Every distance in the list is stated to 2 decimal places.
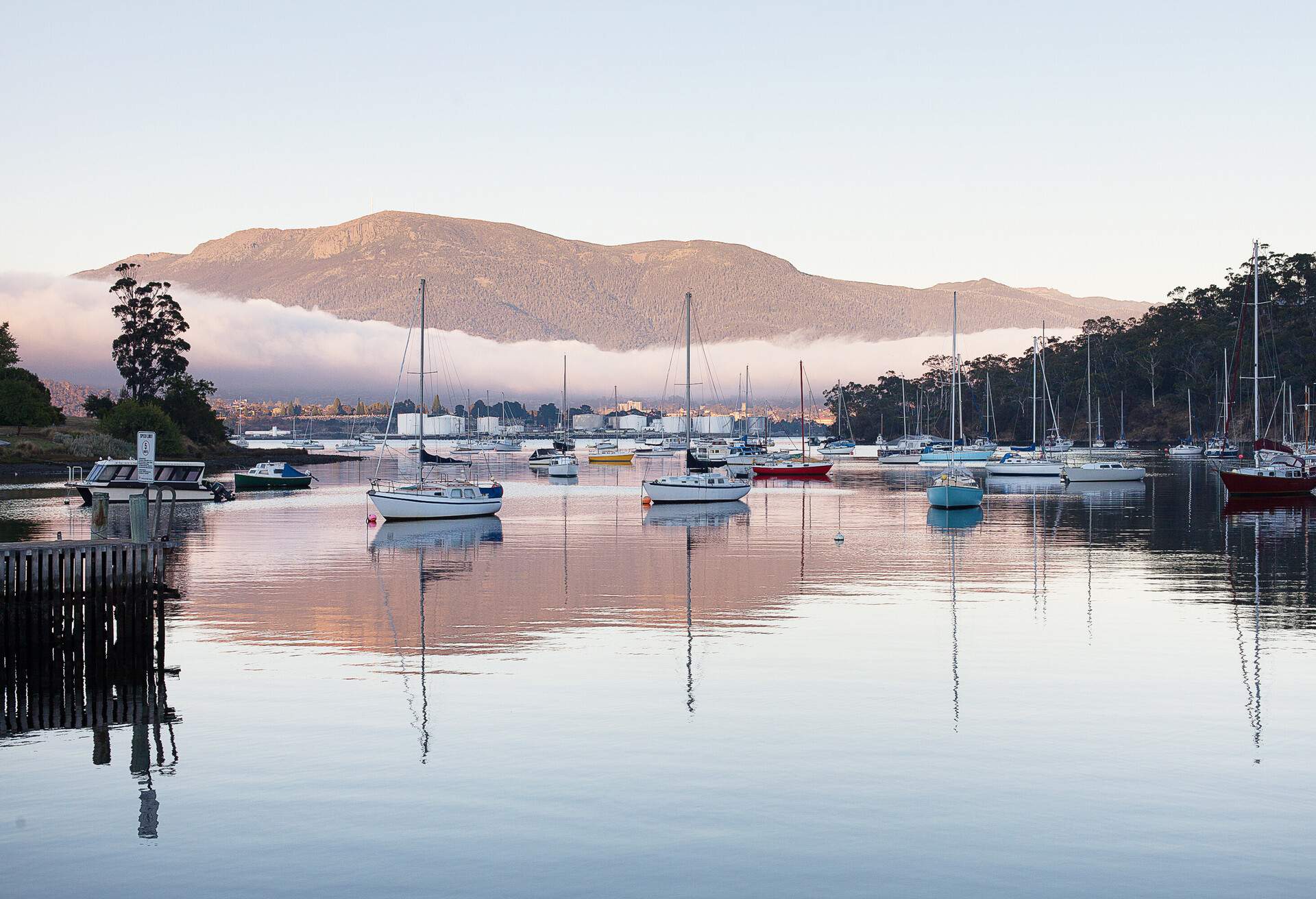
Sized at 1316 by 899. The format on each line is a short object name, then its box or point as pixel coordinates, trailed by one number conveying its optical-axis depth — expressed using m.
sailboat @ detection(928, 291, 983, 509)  70.62
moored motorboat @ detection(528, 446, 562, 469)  174.38
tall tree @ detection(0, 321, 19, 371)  147.62
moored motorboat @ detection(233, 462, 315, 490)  108.19
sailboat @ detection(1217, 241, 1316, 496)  78.12
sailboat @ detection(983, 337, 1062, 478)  113.94
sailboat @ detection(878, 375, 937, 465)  171.62
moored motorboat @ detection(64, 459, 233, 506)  70.81
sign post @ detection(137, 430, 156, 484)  30.90
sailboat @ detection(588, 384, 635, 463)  184.62
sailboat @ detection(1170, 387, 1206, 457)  167.62
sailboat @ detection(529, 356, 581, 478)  123.12
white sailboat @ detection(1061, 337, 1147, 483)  104.50
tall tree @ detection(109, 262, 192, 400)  173.62
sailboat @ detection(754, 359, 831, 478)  122.25
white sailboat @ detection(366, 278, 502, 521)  64.81
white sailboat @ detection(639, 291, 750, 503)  79.94
